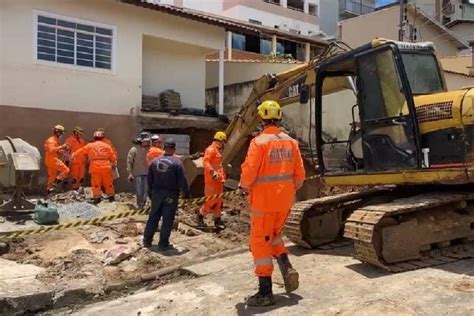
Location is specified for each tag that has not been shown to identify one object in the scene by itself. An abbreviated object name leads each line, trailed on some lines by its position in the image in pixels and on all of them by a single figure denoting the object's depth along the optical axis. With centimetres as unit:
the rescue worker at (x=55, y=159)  1304
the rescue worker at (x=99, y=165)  1226
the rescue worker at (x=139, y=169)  1198
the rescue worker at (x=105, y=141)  1274
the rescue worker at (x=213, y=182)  1070
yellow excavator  679
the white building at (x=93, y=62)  1383
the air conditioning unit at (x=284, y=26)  4388
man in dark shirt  904
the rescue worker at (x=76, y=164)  1375
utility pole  2024
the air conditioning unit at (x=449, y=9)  3800
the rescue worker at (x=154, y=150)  1134
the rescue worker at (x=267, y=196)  585
